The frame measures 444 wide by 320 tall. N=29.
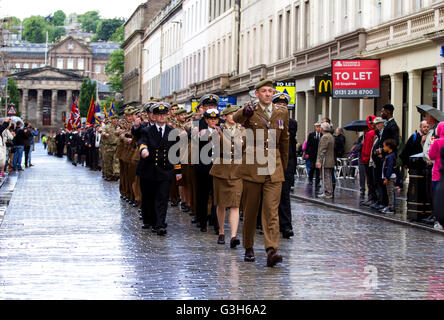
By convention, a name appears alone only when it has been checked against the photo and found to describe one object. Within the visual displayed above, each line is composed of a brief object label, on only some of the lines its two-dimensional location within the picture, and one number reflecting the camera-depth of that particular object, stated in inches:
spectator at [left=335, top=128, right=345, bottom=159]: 1337.4
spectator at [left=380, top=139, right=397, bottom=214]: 763.4
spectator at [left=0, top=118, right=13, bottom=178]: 1026.7
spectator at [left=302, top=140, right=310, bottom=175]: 1317.1
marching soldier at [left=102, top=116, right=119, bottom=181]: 1234.0
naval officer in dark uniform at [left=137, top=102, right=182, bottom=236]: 598.9
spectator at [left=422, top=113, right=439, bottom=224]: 654.5
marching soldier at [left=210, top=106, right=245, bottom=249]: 537.3
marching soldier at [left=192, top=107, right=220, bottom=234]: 598.5
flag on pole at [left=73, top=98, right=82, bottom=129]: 2517.1
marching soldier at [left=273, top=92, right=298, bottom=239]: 567.4
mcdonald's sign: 1302.9
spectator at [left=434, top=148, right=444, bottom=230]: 341.1
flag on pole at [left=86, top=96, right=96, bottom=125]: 1868.6
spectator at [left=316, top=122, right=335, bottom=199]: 946.1
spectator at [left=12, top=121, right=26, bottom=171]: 1566.2
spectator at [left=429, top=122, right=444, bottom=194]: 462.9
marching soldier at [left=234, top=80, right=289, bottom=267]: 446.3
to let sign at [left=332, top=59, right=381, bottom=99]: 1138.7
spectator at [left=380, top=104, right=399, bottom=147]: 766.5
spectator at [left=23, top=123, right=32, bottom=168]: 1620.3
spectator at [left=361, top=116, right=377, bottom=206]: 831.7
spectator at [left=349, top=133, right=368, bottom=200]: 938.9
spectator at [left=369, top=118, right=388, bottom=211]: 787.4
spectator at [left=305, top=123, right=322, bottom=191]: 1028.5
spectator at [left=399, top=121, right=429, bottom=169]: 729.6
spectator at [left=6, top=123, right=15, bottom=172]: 1440.0
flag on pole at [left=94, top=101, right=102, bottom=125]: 1767.5
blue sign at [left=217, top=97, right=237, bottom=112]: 1759.0
